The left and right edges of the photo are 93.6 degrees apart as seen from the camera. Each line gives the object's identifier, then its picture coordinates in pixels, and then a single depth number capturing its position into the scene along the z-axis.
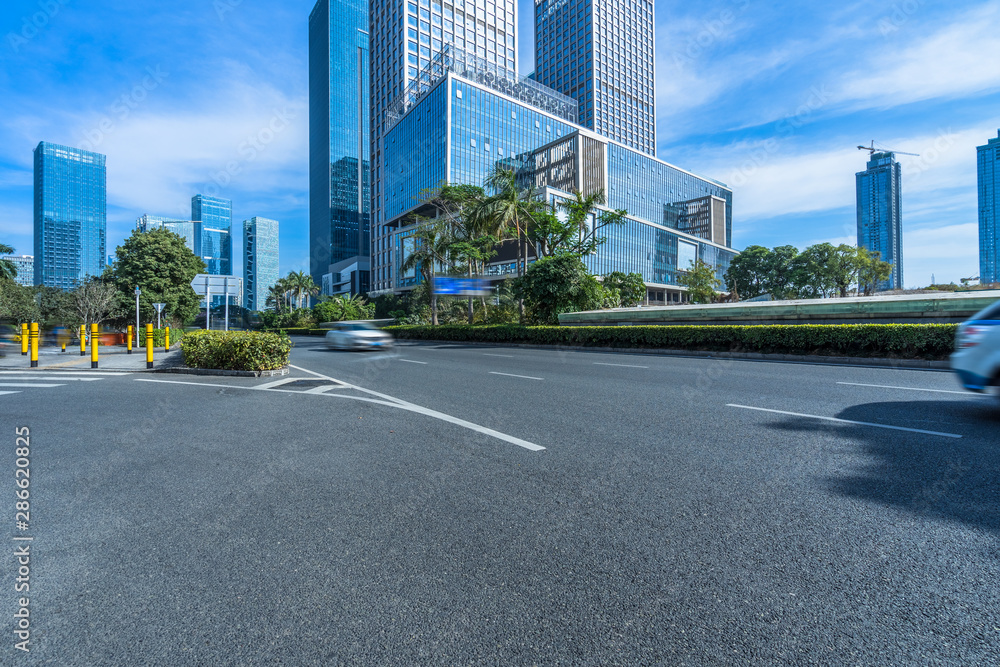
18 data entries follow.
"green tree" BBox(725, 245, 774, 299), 71.19
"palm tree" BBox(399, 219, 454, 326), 33.44
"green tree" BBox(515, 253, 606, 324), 25.95
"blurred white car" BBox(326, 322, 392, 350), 22.48
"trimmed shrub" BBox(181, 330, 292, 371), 11.37
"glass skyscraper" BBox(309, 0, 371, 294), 125.31
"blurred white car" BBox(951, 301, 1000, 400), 5.02
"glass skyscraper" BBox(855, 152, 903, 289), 60.41
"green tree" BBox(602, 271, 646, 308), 30.67
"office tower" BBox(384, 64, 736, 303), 74.75
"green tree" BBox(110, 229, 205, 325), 37.19
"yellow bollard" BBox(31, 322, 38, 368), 13.18
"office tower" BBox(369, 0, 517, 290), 91.88
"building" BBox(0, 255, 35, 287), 84.38
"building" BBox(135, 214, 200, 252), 40.31
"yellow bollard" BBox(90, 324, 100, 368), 11.46
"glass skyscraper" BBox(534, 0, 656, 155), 117.19
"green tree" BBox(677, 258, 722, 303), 56.00
